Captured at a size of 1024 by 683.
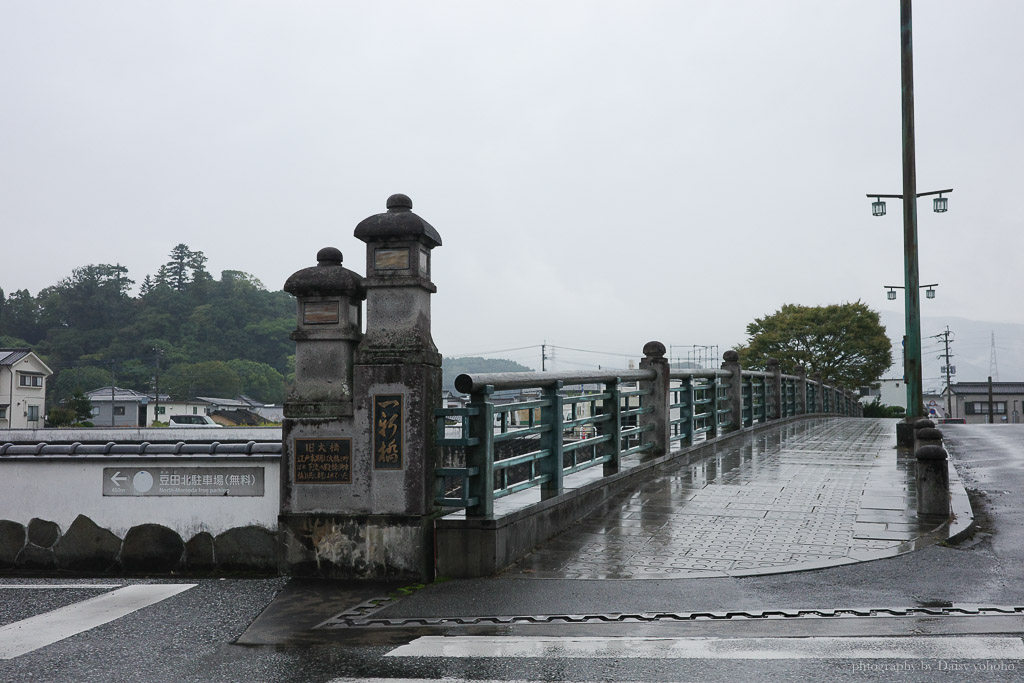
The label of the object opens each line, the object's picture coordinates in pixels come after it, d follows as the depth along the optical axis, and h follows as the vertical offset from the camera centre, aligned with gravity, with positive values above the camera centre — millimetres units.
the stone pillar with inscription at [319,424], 6742 -330
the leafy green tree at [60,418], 64481 -2445
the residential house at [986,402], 77250 -2372
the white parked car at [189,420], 69762 -3008
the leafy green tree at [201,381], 100125 +410
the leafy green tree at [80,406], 68438 -1674
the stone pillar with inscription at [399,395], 6574 -98
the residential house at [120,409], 82812 -2308
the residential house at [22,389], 60656 -202
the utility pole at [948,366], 78062 +1108
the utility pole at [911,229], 15102 +2688
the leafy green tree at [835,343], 53750 +2256
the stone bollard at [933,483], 8164 -1028
